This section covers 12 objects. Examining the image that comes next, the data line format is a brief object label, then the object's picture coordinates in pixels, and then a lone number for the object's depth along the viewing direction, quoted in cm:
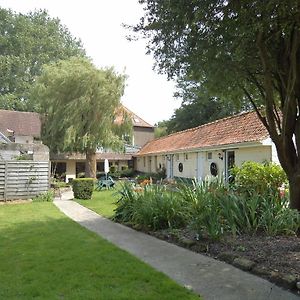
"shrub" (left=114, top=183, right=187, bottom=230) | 972
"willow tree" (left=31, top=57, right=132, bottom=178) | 3119
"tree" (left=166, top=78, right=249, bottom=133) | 4153
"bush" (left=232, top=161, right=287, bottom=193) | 1180
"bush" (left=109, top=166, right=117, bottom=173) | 4386
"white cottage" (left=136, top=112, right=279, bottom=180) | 1845
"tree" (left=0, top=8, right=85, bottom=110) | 5534
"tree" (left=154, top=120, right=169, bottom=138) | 6144
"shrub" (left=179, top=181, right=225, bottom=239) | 773
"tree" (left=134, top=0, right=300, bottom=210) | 698
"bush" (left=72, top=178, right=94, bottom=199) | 1991
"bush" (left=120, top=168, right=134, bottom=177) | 4353
